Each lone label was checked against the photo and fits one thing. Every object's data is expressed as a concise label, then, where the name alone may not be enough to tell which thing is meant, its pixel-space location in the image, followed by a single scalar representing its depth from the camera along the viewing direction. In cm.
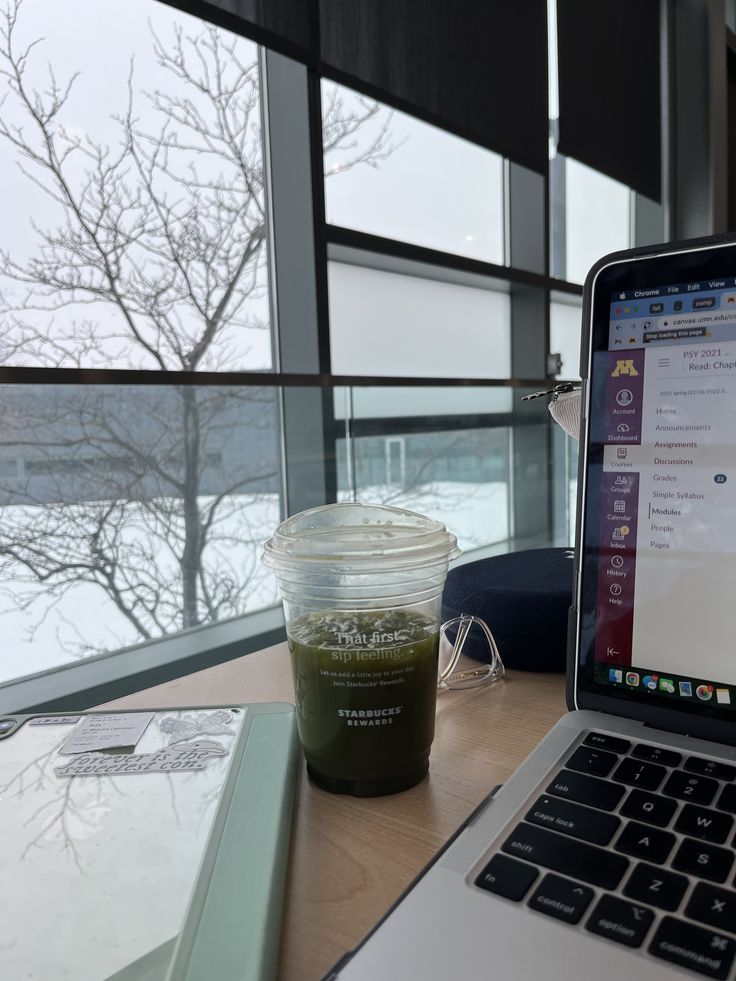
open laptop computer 27
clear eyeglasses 59
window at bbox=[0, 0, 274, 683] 130
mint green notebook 28
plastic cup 41
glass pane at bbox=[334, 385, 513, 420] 160
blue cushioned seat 59
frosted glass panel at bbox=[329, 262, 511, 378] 181
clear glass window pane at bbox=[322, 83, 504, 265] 181
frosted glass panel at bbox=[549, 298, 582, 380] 268
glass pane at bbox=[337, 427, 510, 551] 168
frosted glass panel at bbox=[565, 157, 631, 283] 274
